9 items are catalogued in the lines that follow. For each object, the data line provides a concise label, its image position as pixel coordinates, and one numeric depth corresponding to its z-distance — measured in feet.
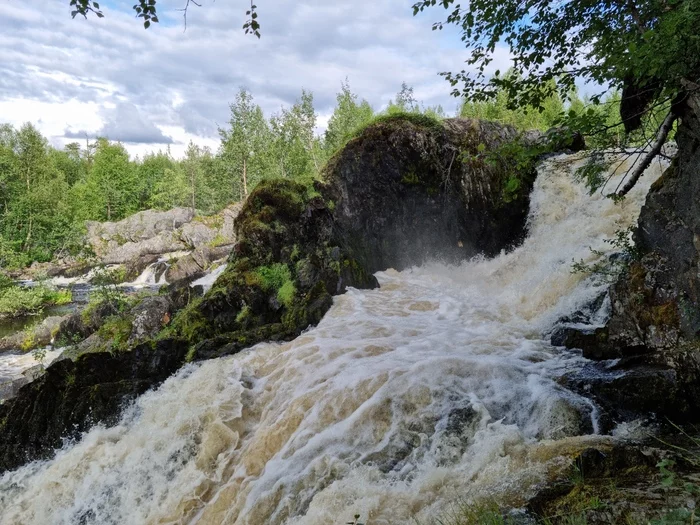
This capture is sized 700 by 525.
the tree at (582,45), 12.12
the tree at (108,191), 171.01
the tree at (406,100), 123.13
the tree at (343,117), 126.62
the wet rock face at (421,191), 53.01
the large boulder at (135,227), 137.39
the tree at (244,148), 131.95
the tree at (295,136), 128.16
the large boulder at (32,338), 56.33
